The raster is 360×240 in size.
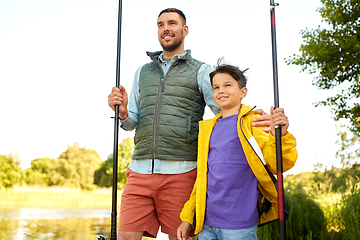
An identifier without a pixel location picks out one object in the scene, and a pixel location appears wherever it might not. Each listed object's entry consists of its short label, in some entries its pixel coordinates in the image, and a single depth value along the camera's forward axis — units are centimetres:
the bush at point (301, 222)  332
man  168
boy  132
